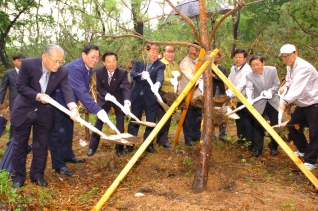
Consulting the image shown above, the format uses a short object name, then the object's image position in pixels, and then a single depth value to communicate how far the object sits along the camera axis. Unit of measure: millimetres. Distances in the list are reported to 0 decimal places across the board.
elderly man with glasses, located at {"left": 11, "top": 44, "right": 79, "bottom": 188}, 3676
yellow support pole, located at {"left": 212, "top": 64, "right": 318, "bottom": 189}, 3322
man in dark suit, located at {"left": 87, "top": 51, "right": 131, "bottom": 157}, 5078
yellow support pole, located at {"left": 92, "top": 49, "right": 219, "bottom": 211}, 3104
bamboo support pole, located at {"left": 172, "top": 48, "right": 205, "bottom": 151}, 3784
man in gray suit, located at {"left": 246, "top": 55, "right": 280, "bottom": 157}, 5117
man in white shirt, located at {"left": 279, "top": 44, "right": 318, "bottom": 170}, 4383
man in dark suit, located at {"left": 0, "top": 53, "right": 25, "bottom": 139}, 6059
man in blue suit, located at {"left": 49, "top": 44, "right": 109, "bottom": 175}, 4555
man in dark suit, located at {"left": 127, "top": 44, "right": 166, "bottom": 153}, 5282
